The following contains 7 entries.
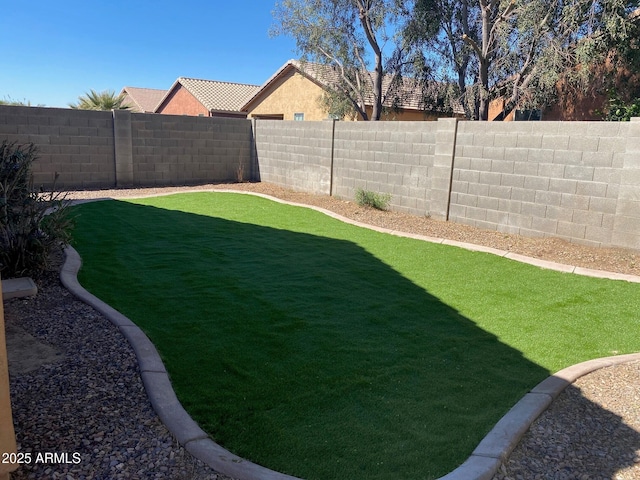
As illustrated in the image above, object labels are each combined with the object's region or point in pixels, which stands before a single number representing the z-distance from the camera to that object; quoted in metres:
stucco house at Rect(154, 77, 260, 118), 31.57
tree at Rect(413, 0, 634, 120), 13.59
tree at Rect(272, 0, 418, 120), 17.41
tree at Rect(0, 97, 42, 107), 17.78
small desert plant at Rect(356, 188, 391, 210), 11.00
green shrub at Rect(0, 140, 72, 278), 5.64
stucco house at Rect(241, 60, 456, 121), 19.98
